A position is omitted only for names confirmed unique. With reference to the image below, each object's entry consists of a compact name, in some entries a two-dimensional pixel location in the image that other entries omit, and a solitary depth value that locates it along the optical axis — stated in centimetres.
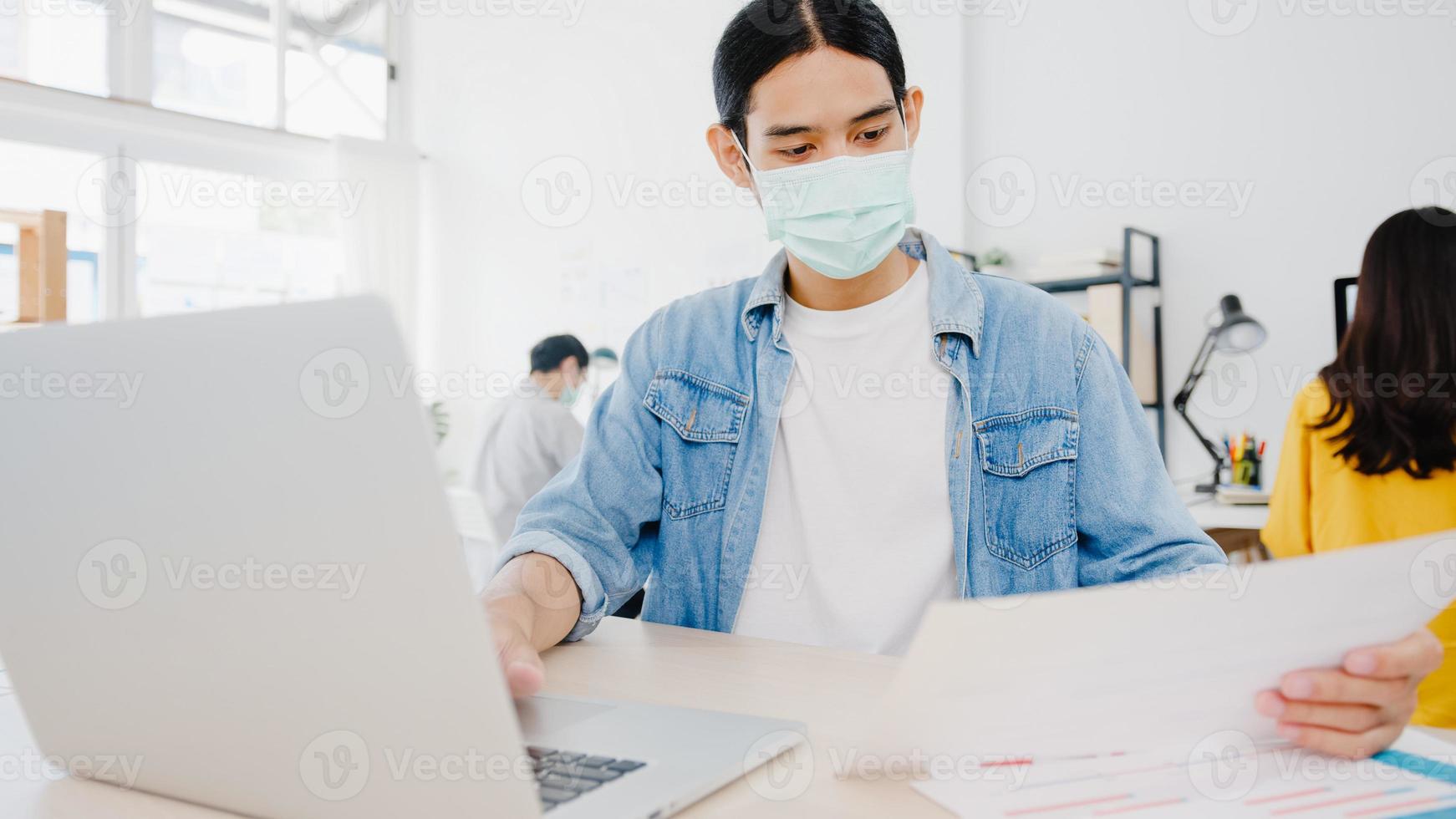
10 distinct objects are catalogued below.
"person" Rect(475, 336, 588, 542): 366
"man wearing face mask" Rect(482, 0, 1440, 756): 117
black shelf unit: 328
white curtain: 533
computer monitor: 283
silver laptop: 47
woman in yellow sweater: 163
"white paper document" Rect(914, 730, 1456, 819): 55
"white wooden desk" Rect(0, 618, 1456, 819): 60
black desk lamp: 290
